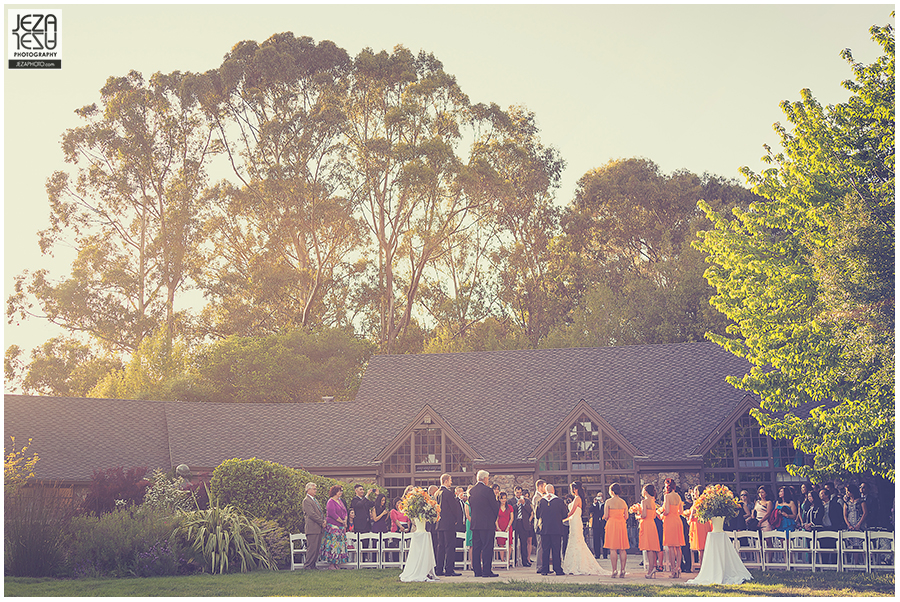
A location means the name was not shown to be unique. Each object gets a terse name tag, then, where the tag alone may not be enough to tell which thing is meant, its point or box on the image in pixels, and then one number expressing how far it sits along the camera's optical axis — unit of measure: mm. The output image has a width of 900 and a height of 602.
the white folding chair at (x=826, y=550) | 17141
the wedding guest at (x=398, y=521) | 19188
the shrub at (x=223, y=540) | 17781
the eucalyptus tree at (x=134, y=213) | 54562
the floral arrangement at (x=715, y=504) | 15977
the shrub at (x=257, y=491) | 20234
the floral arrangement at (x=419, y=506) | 16516
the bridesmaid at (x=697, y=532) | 16688
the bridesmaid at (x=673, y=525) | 16406
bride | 17375
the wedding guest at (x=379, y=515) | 19875
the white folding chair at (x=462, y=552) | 19031
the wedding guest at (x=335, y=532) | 18422
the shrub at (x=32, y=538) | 16547
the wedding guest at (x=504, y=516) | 19953
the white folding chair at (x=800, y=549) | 17438
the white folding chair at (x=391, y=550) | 19266
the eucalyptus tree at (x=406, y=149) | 51047
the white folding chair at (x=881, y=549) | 16922
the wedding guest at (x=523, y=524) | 19803
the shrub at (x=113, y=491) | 21594
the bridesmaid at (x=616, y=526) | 16672
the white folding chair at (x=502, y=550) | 19156
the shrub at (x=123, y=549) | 16891
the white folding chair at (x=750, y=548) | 17877
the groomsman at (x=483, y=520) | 16531
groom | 17078
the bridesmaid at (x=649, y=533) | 16594
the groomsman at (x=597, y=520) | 21188
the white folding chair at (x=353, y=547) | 19133
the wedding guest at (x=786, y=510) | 18828
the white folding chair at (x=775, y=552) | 17641
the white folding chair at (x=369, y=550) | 19109
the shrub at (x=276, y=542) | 19141
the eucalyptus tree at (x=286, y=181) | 51812
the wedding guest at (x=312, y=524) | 18062
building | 27734
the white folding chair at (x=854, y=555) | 17812
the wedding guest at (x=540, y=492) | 17422
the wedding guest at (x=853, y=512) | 18969
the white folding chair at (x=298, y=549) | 18984
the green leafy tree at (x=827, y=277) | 17500
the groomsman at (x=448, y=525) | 16953
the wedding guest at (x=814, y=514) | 18969
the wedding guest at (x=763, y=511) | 18984
